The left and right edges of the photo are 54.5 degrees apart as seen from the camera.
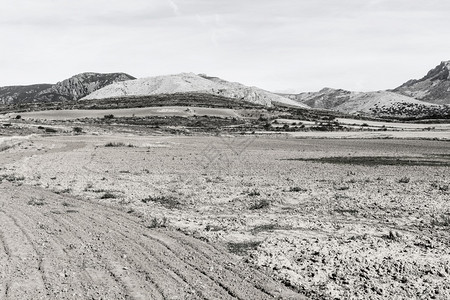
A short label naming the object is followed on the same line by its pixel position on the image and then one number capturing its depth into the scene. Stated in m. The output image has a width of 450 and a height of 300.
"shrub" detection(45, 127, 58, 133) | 75.31
